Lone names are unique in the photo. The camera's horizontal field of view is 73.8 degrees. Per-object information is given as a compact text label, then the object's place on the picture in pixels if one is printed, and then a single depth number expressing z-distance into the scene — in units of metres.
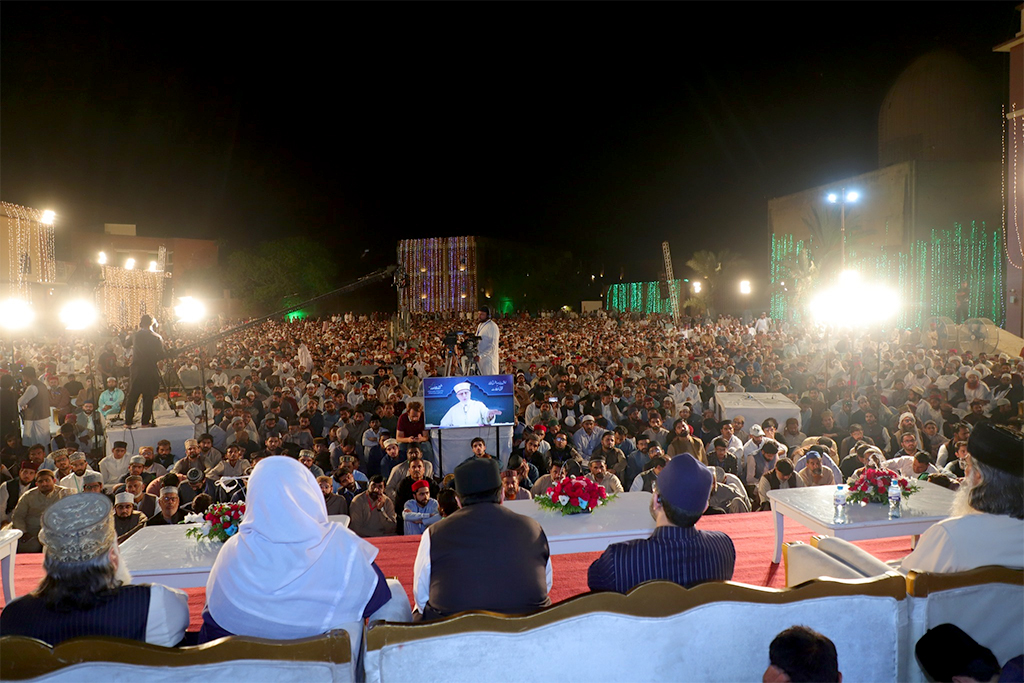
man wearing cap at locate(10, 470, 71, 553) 5.84
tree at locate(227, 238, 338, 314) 43.94
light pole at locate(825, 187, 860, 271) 15.07
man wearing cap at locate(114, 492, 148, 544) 5.71
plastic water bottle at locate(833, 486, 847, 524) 4.17
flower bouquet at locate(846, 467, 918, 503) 4.46
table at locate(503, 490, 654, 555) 4.27
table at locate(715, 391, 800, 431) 10.16
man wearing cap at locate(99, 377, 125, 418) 10.99
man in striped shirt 2.84
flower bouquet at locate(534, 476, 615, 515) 4.62
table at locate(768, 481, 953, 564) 4.16
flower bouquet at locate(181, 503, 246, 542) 4.02
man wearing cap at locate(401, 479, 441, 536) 5.80
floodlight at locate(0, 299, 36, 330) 9.30
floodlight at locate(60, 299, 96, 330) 9.47
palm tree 43.88
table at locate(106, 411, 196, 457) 8.92
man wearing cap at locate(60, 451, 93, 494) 6.81
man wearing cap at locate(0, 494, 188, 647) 2.36
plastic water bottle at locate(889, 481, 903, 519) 4.36
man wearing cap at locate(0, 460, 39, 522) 6.65
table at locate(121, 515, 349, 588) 3.72
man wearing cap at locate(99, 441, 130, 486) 8.11
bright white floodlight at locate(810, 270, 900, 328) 19.27
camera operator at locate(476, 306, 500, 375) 9.97
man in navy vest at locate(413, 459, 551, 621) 2.81
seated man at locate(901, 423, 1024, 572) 2.89
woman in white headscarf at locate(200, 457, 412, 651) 2.56
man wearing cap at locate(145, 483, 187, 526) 5.91
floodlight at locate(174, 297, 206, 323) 10.48
